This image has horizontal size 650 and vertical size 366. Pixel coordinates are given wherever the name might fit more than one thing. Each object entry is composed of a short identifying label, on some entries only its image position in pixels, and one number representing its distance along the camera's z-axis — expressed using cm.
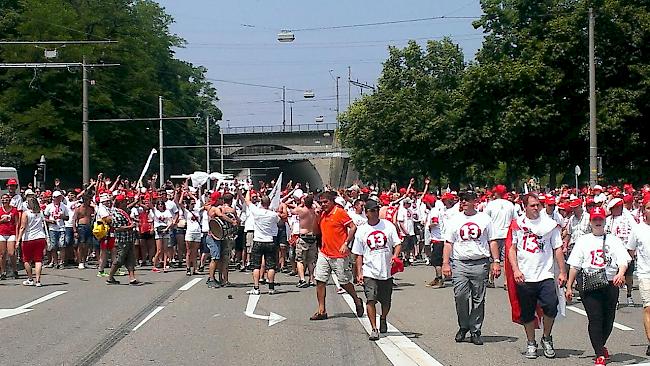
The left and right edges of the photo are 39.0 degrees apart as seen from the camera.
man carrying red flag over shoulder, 1038
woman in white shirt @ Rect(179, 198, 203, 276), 2214
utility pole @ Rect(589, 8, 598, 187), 2969
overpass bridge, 9906
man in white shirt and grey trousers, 1143
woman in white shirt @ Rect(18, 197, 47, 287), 1866
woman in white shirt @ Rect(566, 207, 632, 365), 985
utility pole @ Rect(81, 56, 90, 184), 4147
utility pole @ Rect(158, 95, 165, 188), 6142
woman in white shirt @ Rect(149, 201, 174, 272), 2306
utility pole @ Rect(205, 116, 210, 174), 8160
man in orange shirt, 1373
